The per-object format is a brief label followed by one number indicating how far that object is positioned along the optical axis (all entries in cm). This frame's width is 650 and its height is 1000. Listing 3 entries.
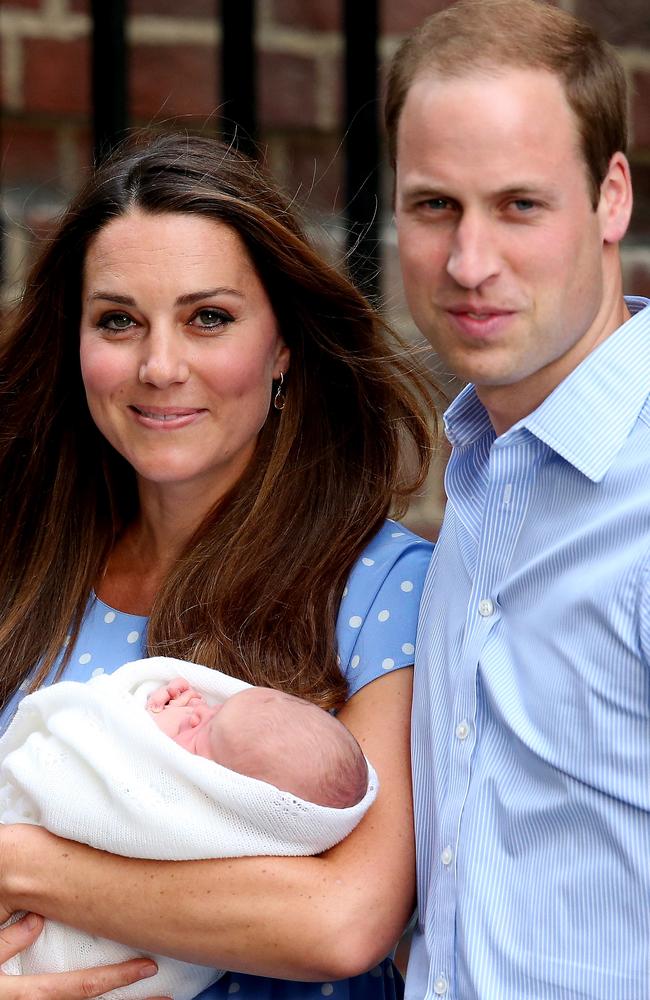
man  806
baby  820
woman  826
